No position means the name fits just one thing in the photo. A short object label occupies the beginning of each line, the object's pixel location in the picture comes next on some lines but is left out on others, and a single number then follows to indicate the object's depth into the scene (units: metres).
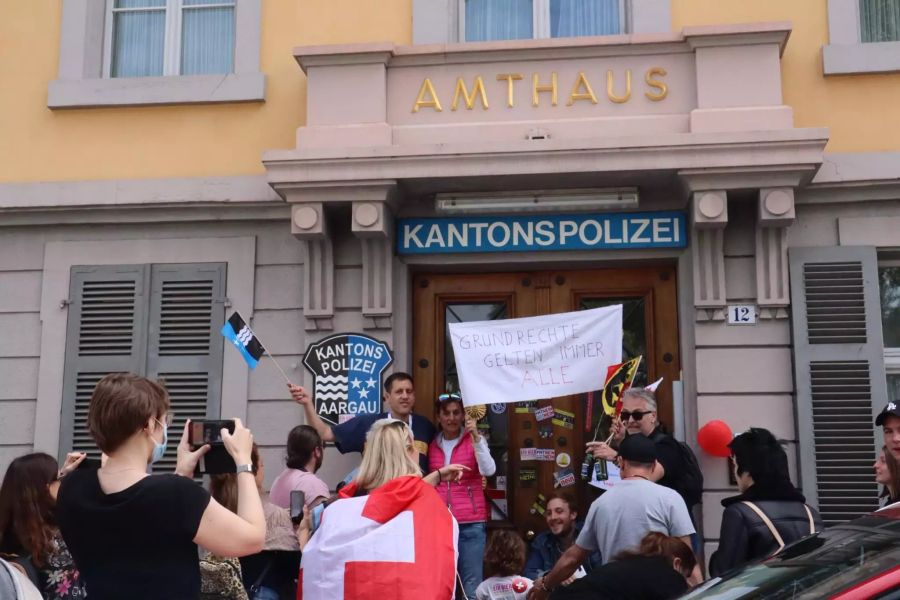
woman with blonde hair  4.22
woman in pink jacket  6.89
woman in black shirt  3.35
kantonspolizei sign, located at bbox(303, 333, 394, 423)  7.75
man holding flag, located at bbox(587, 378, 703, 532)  6.59
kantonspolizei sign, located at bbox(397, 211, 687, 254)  7.70
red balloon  7.18
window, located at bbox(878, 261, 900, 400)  7.61
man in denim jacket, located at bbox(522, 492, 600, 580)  6.93
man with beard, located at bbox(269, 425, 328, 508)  6.24
